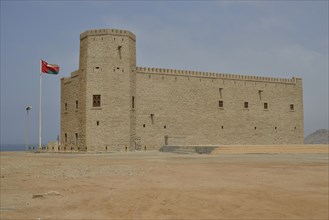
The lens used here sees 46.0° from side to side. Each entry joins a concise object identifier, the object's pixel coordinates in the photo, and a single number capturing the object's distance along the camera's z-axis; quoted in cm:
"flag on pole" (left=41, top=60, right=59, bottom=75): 3198
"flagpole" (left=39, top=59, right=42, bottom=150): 3052
